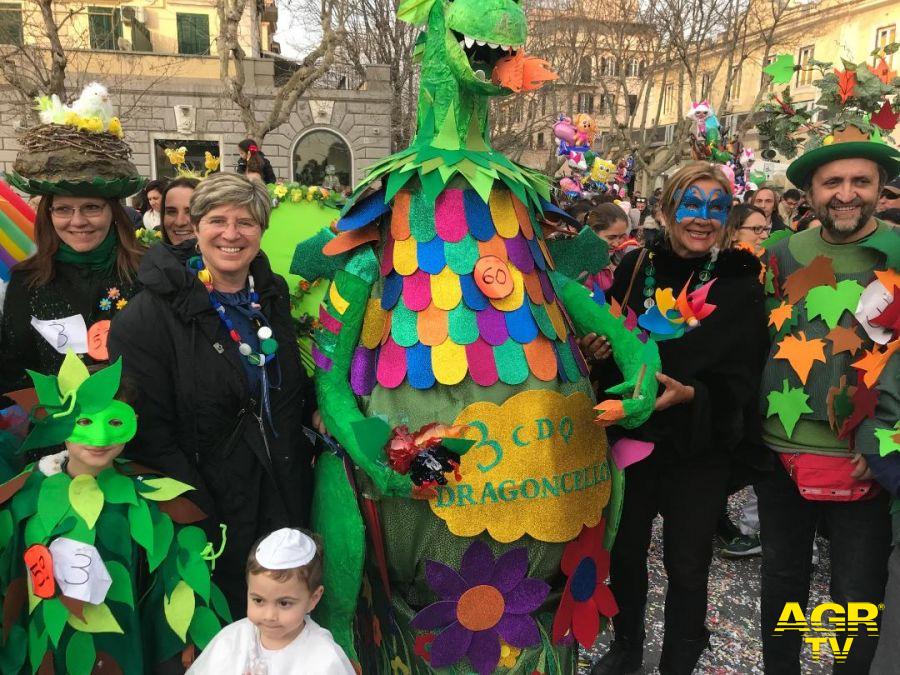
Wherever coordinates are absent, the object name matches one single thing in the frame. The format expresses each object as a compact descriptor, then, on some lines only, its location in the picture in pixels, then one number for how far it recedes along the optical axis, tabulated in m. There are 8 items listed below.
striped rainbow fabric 2.42
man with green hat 2.12
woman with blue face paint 2.21
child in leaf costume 1.66
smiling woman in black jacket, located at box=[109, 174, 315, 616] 1.81
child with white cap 1.61
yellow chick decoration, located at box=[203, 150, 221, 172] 3.06
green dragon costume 1.79
